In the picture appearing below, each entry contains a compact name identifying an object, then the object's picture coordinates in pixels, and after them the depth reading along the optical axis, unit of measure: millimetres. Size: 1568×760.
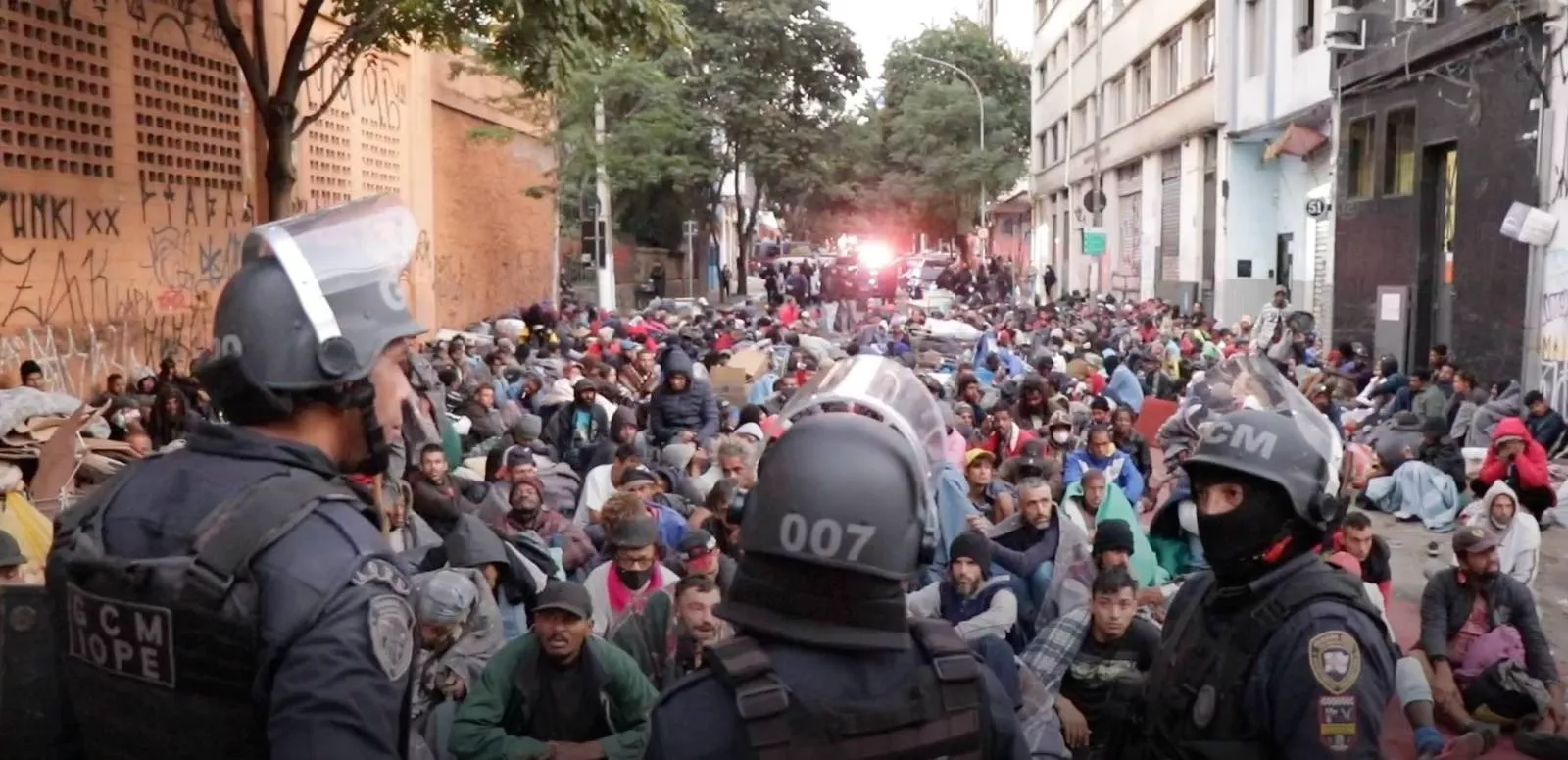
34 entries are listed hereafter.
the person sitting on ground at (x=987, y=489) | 7406
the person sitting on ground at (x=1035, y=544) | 6582
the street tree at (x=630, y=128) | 23438
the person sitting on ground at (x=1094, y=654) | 5391
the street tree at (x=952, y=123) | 50688
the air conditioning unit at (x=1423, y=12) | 15445
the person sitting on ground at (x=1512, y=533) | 7852
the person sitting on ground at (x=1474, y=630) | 6605
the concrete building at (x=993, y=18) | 62072
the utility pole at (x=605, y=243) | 24203
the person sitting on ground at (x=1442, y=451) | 11398
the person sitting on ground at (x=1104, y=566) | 6055
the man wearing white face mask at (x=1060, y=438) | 9484
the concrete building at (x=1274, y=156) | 20969
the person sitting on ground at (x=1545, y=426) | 11750
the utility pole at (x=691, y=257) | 36069
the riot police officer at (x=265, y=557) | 1842
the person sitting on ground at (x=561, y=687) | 4914
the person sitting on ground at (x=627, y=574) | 6105
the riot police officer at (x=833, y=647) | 1887
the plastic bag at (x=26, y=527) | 6809
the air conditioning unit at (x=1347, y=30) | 17656
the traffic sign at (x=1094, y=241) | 31703
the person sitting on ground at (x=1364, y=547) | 6883
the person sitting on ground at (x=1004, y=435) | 9789
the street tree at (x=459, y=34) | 11188
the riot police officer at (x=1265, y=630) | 2721
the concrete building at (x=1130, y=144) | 27234
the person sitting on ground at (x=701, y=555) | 6047
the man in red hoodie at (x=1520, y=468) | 10289
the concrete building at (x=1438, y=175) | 13766
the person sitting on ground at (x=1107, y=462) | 8797
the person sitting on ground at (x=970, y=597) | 5875
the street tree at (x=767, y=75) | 34406
